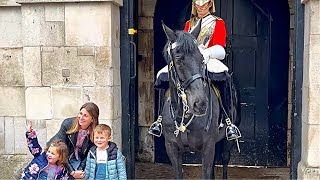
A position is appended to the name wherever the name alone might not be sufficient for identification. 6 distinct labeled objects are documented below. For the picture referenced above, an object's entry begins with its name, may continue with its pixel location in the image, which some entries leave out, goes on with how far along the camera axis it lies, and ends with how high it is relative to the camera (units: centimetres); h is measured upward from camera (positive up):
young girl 432 -72
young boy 445 -72
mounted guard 539 +11
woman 464 -53
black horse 454 -31
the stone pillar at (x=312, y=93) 538 -21
